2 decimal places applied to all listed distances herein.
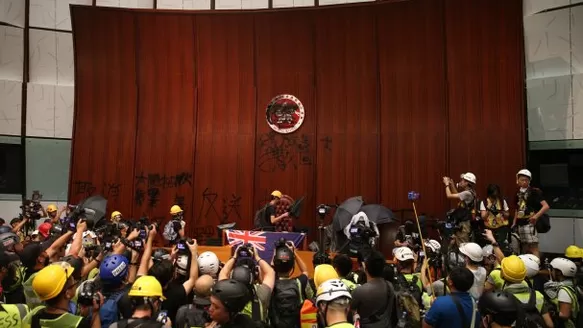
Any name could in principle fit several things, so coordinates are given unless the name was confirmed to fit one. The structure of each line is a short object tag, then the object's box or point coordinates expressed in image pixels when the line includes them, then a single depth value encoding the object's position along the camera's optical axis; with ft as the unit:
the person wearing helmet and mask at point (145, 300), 10.20
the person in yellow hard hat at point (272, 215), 34.53
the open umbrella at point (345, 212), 33.45
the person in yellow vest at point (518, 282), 14.46
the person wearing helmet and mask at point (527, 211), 28.25
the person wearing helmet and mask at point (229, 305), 9.52
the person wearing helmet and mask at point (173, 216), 34.33
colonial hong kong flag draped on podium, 30.48
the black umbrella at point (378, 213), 34.81
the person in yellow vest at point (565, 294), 16.27
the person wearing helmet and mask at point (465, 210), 26.48
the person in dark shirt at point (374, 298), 13.01
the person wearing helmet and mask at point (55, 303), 10.50
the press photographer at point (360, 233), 25.32
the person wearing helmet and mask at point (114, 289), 11.89
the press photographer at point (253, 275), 11.89
